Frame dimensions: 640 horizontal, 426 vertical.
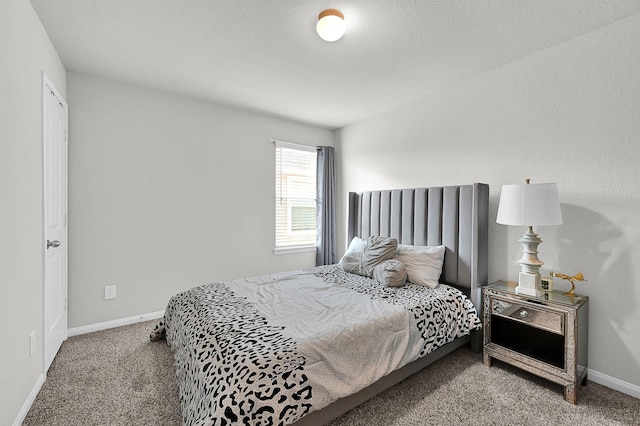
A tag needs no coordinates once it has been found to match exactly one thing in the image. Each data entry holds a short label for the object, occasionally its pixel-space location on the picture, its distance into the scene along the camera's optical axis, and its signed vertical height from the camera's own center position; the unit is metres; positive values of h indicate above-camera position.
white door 2.13 -0.08
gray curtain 4.29 +0.02
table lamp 1.98 -0.01
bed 1.34 -0.71
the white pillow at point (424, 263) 2.63 -0.50
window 4.06 +0.20
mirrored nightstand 1.87 -0.90
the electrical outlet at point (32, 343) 1.81 -0.86
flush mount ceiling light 1.88 +1.26
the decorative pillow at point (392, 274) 2.55 -0.57
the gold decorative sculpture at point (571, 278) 2.01 -0.47
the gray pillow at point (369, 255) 2.85 -0.46
